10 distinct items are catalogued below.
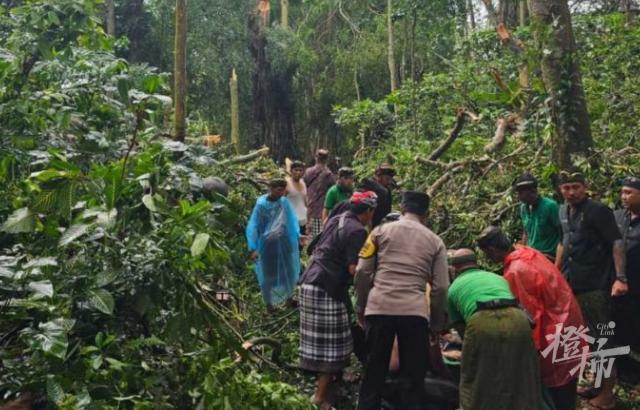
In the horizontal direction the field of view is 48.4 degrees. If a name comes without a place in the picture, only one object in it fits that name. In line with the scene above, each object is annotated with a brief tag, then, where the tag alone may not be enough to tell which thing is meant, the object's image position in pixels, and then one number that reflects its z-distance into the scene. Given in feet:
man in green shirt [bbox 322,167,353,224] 24.81
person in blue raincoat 23.50
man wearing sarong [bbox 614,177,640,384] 16.67
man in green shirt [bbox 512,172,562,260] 18.69
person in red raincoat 14.20
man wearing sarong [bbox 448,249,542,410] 13.01
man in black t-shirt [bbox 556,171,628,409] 16.63
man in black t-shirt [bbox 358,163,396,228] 23.40
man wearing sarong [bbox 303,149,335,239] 29.76
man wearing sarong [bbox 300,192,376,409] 16.87
